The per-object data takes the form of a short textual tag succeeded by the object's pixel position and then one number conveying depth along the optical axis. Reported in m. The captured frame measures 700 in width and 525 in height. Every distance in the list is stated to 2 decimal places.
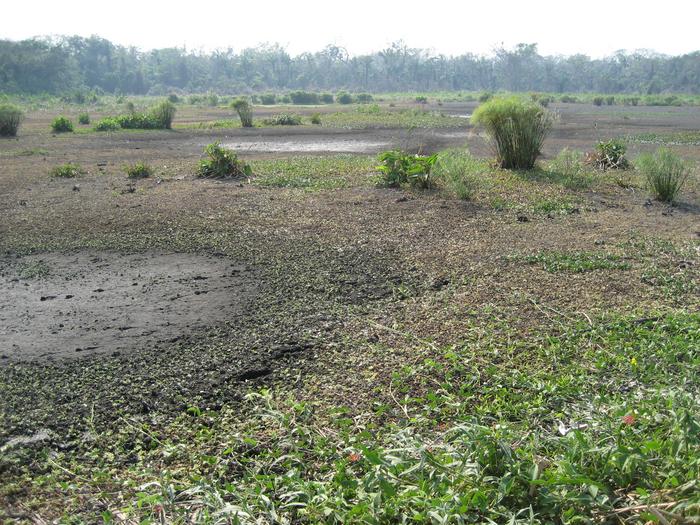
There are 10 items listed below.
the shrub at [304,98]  61.54
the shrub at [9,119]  20.53
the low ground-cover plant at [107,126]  23.78
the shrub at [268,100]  60.01
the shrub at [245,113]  26.23
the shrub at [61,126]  23.19
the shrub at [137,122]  24.64
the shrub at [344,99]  59.56
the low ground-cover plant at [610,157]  12.43
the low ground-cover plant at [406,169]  10.20
